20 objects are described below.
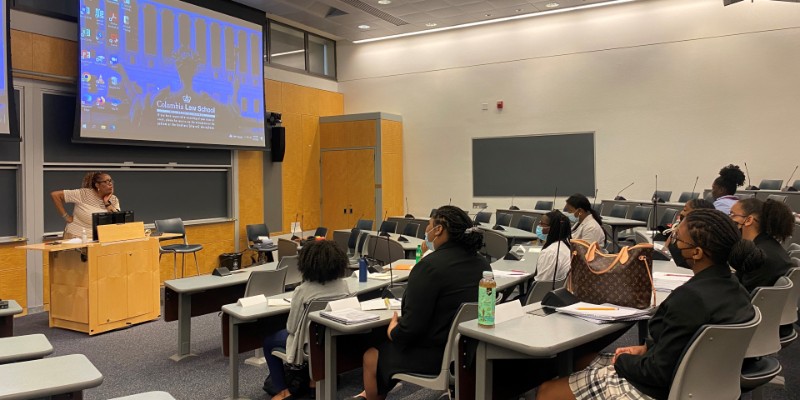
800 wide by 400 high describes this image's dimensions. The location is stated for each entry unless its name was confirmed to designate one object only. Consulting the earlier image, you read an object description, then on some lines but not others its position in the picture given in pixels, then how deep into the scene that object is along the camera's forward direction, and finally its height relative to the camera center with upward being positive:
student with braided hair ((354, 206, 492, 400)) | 2.61 -0.50
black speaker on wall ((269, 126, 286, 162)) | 9.36 +0.99
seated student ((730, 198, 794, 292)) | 2.97 -0.23
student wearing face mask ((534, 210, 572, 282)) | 3.76 -0.40
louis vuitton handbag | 2.44 -0.37
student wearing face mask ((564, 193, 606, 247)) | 4.94 -0.23
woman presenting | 5.80 +0.03
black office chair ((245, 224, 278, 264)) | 7.64 -0.64
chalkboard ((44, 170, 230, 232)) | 6.62 +0.12
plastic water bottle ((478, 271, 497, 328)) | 2.26 -0.44
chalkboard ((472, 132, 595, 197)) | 9.48 +0.54
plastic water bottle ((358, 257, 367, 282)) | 3.93 -0.52
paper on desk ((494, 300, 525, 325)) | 2.41 -0.52
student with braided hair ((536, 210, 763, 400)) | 1.87 -0.41
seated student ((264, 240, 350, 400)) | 3.12 -0.47
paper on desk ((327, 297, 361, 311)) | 2.97 -0.58
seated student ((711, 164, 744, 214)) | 5.30 +0.08
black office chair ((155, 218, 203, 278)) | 6.98 -0.41
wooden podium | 5.11 -0.76
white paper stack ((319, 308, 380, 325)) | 2.78 -0.61
